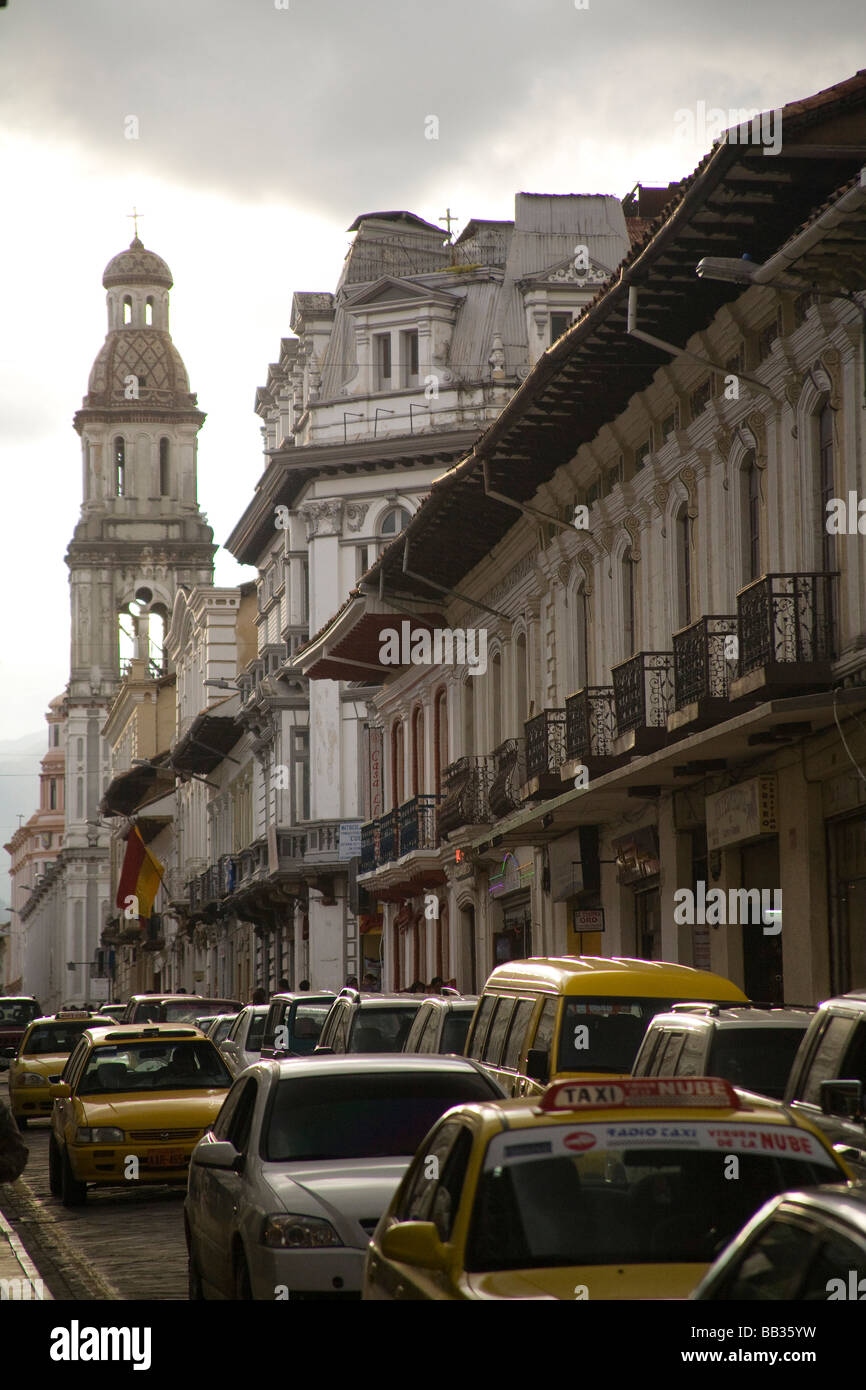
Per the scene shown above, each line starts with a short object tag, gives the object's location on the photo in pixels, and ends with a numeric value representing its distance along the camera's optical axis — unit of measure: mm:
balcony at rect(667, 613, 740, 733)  21250
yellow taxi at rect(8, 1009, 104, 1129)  31844
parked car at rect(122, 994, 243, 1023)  36938
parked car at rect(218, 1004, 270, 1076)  25625
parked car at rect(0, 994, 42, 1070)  56531
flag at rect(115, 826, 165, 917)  73750
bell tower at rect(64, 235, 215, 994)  122312
